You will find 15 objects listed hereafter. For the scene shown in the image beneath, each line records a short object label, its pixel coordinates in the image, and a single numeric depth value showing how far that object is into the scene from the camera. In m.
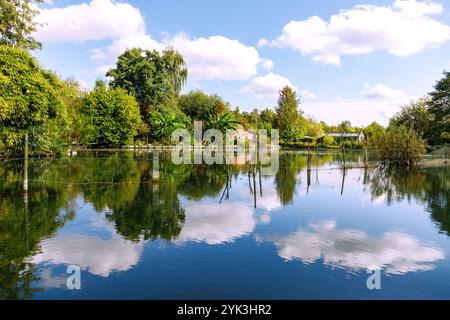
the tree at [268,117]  86.06
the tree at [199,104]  72.00
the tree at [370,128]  77.16
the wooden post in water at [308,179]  22.68
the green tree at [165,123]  59.38
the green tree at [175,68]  65.19
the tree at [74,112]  48.88
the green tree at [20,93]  18.48
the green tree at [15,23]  28.33
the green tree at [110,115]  56.12
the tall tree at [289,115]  79.69
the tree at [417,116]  57.44
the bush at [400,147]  36.56
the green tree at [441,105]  48.53
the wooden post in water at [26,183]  17.20
